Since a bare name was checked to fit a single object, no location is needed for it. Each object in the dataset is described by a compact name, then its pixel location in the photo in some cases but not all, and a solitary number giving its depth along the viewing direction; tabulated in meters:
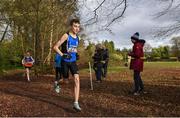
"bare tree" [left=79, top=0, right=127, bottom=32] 5.56
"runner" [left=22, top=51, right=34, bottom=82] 8.69
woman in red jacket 5.13
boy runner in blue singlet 3.78
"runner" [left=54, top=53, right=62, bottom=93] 5.60
